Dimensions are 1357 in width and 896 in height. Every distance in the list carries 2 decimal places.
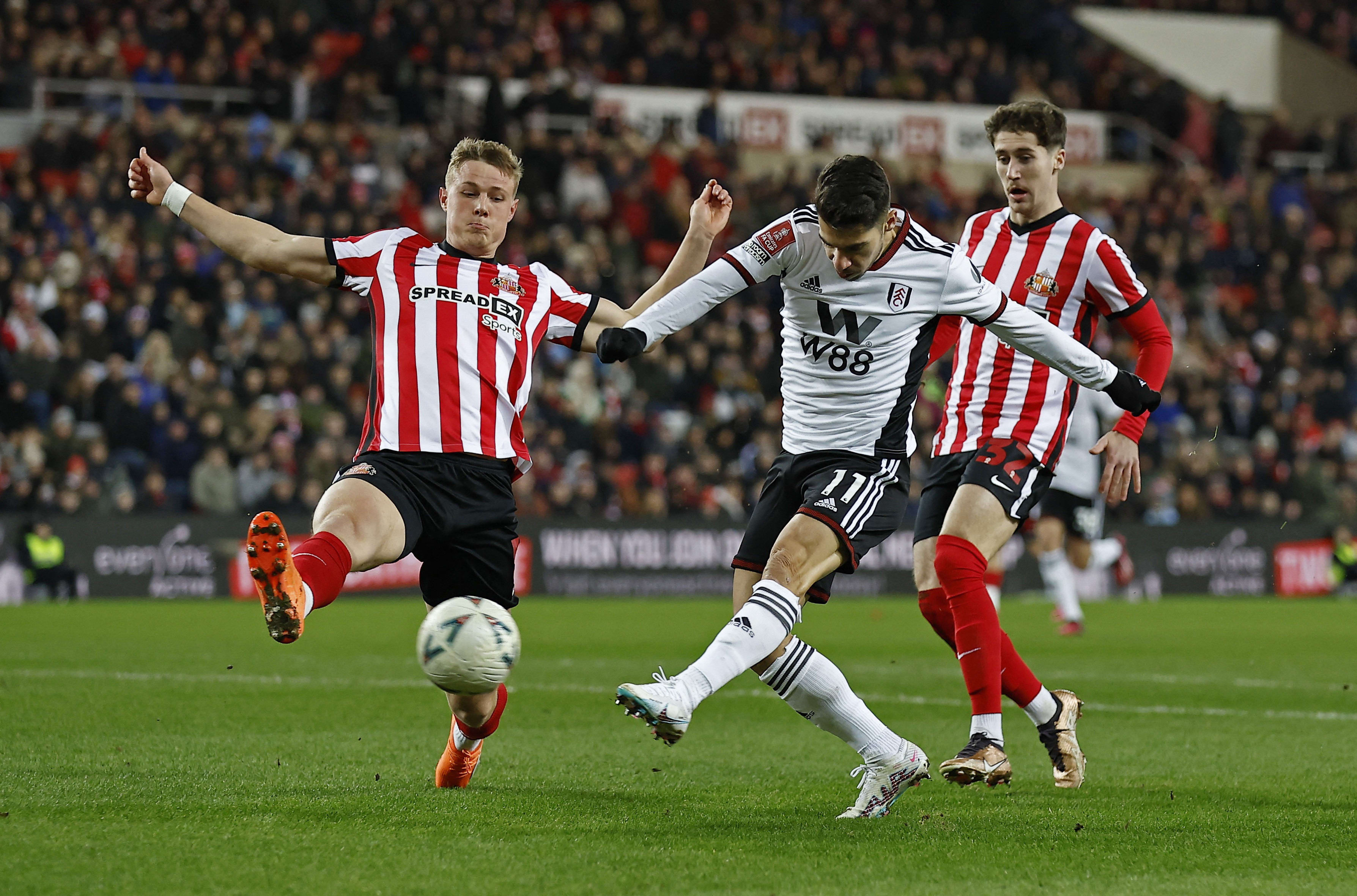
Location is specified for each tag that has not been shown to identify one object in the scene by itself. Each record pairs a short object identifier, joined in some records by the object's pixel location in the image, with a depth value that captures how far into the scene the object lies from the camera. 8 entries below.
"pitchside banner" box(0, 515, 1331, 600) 33.75
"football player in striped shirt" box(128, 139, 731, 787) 11.10
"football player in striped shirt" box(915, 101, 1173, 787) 12.02
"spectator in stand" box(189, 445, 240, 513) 33.97
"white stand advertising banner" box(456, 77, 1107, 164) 48.41
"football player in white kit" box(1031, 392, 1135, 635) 26.50
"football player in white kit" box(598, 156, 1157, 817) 10.15
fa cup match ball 9.88
